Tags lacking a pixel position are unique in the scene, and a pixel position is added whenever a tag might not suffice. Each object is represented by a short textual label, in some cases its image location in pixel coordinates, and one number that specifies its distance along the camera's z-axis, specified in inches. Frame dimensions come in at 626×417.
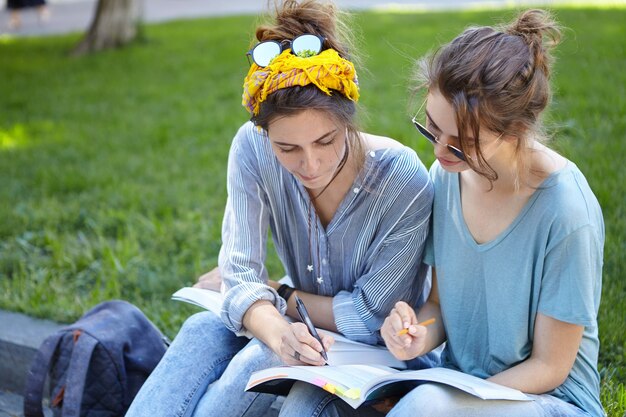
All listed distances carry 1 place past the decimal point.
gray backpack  115.3
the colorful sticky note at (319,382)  85.4
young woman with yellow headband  96.0
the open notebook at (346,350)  98.7
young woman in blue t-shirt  84.9
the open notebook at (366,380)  83.3
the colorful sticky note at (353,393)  83.1
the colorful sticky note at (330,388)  84.5
